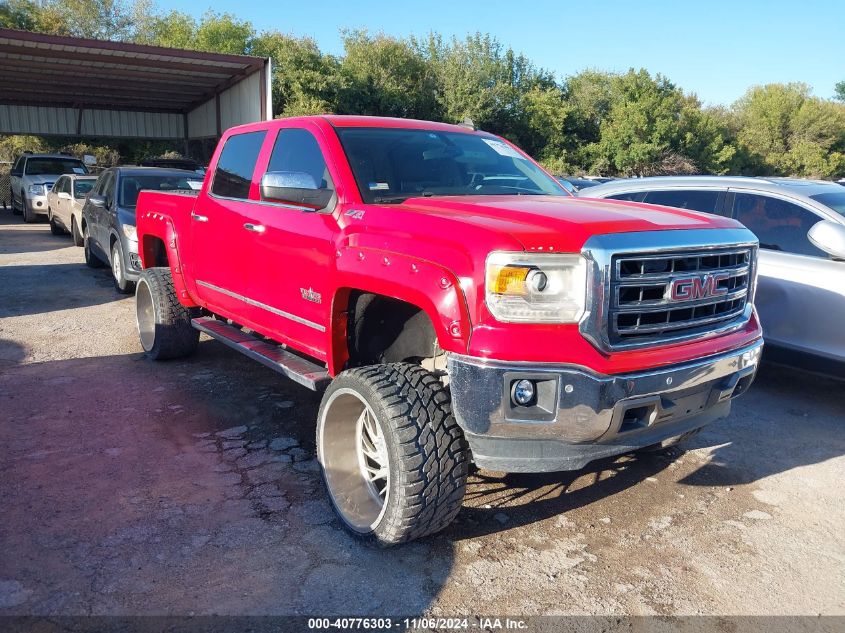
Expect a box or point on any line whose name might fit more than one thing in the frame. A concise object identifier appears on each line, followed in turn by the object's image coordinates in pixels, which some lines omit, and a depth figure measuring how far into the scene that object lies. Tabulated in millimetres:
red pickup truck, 2885
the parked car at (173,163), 17703
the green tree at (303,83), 28797
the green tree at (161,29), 44156
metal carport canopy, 17281
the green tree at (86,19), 40344
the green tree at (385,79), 30969
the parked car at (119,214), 9180
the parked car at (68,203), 13906
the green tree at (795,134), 44125
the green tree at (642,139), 36188
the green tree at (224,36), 42556
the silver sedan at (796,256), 5293
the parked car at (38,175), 19219
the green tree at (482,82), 33750
